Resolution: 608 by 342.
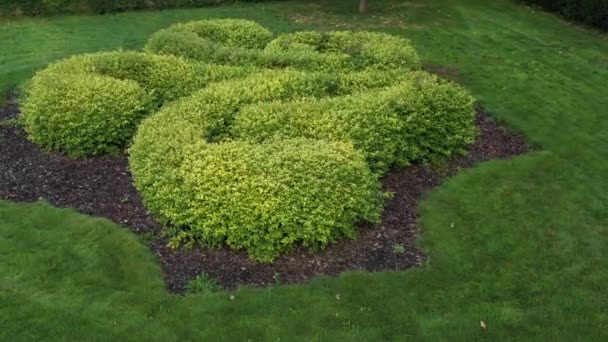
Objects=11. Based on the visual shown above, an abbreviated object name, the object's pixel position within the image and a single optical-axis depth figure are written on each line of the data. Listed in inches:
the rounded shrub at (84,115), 338.6
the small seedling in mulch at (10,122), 386.1
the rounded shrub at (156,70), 383.6
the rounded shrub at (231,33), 482.3
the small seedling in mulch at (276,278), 253.6
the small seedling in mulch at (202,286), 246.7
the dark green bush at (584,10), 659.3
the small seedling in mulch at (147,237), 277.1
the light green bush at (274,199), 264.4
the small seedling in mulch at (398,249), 275.7
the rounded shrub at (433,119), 343.9
